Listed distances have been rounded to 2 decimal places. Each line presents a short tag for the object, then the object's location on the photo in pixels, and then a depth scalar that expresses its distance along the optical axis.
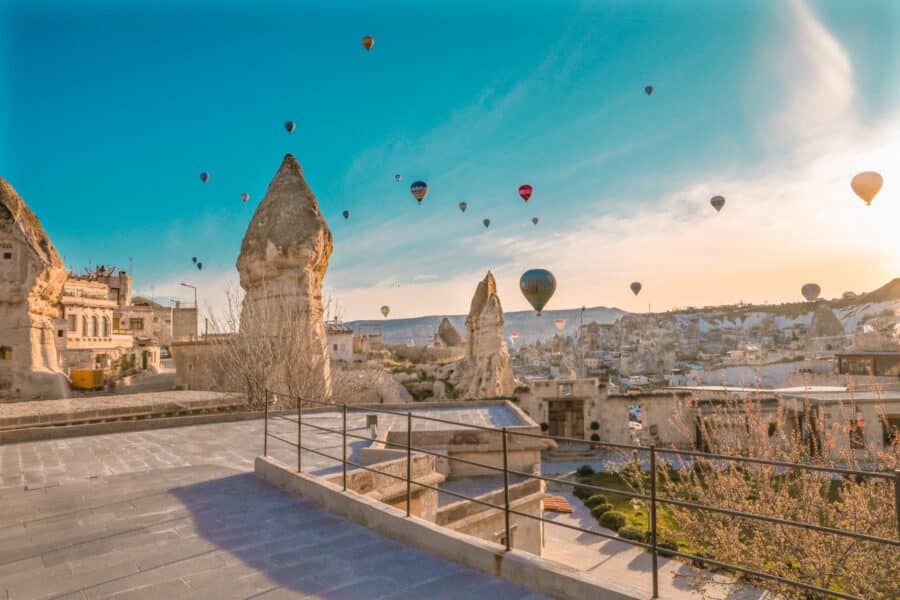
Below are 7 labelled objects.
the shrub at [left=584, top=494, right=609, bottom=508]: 19.83
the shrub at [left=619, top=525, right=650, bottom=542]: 15.40
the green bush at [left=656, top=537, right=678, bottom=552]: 14.12
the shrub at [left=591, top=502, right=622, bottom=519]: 18.44
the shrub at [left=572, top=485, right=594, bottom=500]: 20.92
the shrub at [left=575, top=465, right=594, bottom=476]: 23.86
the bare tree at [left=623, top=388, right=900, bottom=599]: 8.64
